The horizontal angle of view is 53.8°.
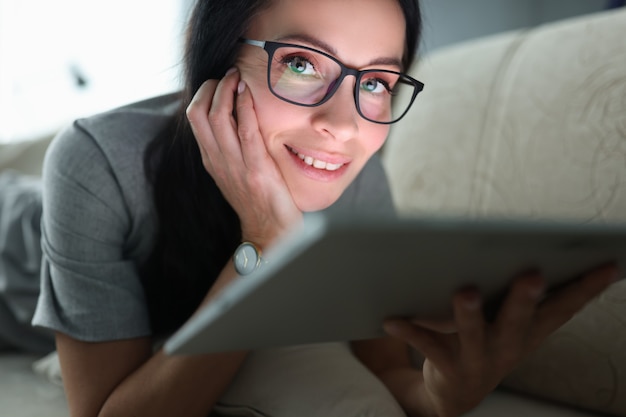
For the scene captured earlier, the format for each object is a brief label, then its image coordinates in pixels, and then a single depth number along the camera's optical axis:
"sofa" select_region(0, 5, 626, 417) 0.96
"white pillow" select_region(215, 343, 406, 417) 0.87
